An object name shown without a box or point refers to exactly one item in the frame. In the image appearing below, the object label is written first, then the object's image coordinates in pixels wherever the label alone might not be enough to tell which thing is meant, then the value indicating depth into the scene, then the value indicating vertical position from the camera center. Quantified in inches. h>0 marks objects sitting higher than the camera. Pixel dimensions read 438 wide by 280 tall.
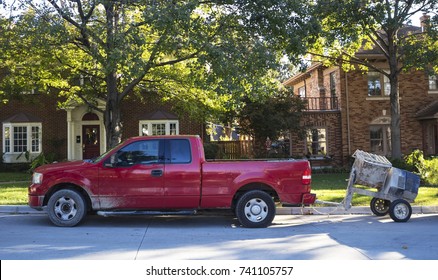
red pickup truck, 345.4 -25.9
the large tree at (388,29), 617.3 +178.7
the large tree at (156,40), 447.5 +126.3
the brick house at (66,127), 916.6 +55.8
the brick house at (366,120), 960.3 +62.1
